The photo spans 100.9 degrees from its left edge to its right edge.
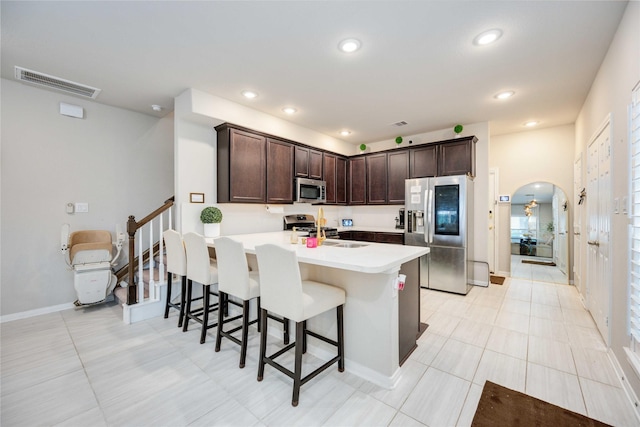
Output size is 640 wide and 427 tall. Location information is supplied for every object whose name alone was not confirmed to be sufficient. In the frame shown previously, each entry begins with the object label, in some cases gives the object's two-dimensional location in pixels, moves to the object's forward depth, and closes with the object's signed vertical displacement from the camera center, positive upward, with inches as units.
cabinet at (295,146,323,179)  170.9 +35.2
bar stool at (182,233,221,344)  97.2 -20.1
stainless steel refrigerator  154.1 -7.7
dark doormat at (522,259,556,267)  238.2 -44.7
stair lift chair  124.0 -23.2
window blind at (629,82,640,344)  64.3 -0.5
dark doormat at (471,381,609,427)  61.5 -48.3
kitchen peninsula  71.9 -27.0
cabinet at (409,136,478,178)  163.3 +36.7
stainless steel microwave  167.8 +16.2
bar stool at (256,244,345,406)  67.1 -22.9
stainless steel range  175.0 -6.5
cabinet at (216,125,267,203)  136.6 +26.2
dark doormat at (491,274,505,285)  180.7 -46.4
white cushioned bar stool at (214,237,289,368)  83.0 -21.0
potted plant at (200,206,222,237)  131.0 -2.5
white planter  132.2 -7.6
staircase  116.8 -35.7
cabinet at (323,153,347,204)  195.8 +28.8
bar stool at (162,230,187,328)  109.0 -20.2
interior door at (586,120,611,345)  92.0 -5.3
